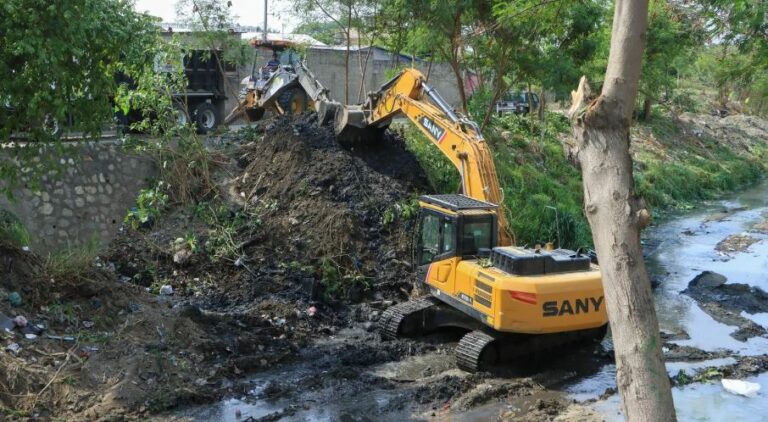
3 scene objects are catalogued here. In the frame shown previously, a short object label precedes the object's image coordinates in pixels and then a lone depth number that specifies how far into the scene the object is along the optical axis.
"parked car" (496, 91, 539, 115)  29.39
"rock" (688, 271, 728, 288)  14.96
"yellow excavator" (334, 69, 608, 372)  9.45
